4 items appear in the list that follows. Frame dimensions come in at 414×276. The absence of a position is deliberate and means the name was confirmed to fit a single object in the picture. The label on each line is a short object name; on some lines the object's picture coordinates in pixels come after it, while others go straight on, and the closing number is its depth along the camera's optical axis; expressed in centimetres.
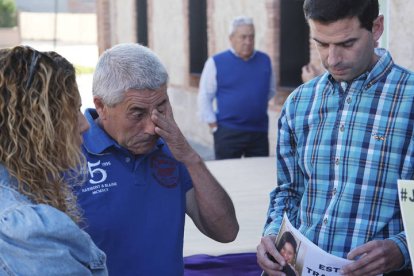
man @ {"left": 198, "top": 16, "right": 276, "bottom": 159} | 671
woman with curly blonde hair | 200
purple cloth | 413
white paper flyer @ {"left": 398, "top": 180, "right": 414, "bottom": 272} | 248
